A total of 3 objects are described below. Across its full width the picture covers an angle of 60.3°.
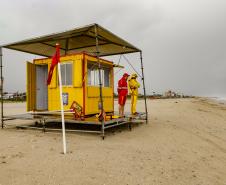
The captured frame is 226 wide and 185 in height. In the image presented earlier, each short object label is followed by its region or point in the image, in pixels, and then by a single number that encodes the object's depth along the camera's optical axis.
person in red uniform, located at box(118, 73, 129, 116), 8.25
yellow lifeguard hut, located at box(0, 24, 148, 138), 7.09
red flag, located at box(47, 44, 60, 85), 4.77
